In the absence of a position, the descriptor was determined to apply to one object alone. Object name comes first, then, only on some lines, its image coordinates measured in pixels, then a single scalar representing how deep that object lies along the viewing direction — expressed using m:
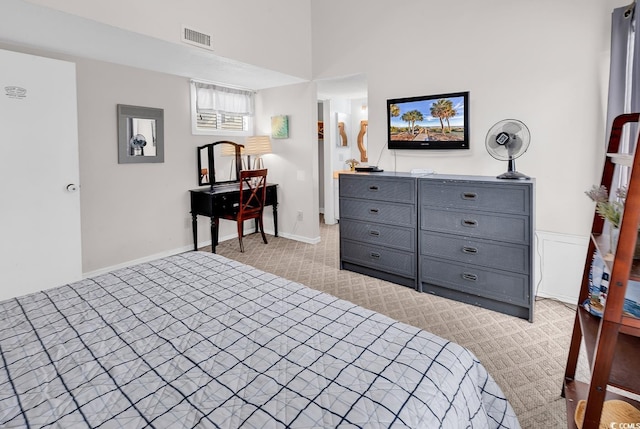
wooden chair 4.60
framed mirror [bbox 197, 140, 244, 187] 4.87
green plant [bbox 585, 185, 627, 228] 1.41
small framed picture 5.16
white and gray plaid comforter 0.95
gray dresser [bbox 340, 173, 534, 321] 2.77
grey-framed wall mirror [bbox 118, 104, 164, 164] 3.99
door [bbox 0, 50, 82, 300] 2.91
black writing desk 4.49
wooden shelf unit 1.21
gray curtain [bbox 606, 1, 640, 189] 2.47
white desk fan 2.96
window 4.73
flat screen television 3.47
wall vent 3.34
